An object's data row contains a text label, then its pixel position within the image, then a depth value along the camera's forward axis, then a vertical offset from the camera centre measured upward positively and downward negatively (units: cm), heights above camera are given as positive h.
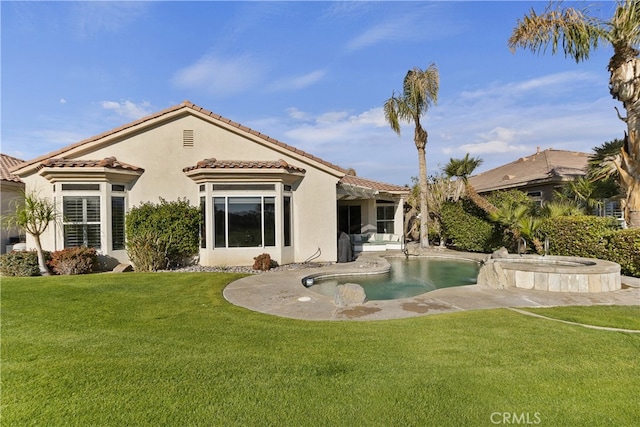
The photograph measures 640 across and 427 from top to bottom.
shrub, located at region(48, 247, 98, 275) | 1600 -172
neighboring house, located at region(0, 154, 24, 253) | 1972 +178
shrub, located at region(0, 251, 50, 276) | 1581 -175
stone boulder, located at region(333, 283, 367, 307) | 1052 -245
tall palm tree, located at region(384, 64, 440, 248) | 2648 +918
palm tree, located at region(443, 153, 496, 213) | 2445 +342
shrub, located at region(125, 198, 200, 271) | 1741 -57
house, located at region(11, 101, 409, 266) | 1761 +217
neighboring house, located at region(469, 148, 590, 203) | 2652 +387
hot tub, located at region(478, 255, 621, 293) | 1198 -229
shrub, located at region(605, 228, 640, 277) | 1434 -162
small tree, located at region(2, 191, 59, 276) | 1559 +40
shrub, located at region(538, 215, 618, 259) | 1598 -101
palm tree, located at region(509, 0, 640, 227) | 1451 +786
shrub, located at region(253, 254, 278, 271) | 1772 -221
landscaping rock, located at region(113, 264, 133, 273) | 1729 -228
